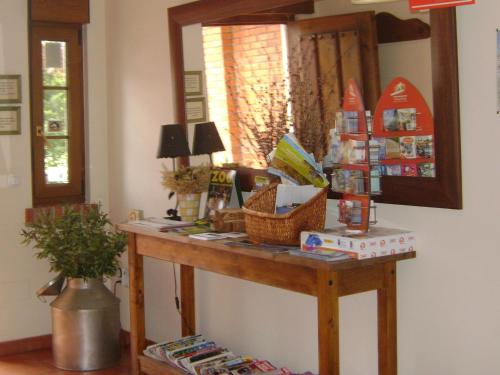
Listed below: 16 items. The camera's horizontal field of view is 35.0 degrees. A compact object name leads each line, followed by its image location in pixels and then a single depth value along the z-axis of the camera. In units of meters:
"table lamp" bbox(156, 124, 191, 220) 3.80
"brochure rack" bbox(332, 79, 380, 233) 2.87
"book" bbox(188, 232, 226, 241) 3.23
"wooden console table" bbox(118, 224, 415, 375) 2.71
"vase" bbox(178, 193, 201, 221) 3.80
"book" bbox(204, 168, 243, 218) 3.59
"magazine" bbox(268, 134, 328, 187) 3.12
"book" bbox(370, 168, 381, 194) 2.91
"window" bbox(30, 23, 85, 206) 4.71
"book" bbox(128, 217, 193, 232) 3.63
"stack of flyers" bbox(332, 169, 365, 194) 2.91
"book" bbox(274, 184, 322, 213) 3.07
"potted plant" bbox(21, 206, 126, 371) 4.29
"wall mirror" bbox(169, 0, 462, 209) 2.74
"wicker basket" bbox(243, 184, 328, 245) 2.95
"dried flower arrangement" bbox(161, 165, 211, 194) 3.76
